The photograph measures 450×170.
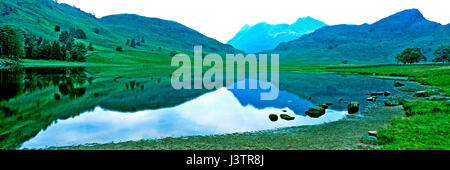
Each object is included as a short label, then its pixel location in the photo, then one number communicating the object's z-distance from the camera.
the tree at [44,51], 151.25
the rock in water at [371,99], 49.73
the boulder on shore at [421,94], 50.06
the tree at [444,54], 163.55
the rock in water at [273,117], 35.54
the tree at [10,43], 117.88
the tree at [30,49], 146.50
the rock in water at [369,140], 21.30
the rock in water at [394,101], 42.06
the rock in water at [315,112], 37.94
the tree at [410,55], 171.12
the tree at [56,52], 156.20
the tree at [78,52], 174.62
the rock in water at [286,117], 35.91
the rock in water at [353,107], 39.50
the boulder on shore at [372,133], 23.39
